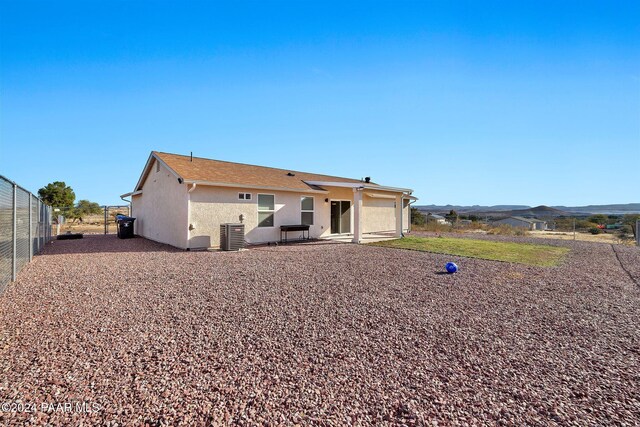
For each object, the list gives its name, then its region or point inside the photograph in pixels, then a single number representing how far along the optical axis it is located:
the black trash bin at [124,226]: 15.78
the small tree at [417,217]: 35.22
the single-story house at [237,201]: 11.98
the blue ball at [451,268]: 8.01
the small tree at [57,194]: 36.09
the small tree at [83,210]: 33.34
